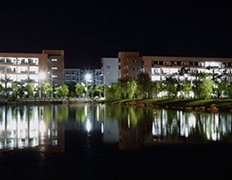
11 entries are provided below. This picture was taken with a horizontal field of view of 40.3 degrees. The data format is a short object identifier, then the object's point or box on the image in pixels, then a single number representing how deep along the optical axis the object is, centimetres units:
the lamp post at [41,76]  8613
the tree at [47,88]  8218
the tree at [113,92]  6538
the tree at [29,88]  7881
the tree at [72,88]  10111
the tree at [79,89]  8988
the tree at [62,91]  8522
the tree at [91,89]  9321
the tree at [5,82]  7662
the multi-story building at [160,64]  9069
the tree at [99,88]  9042
